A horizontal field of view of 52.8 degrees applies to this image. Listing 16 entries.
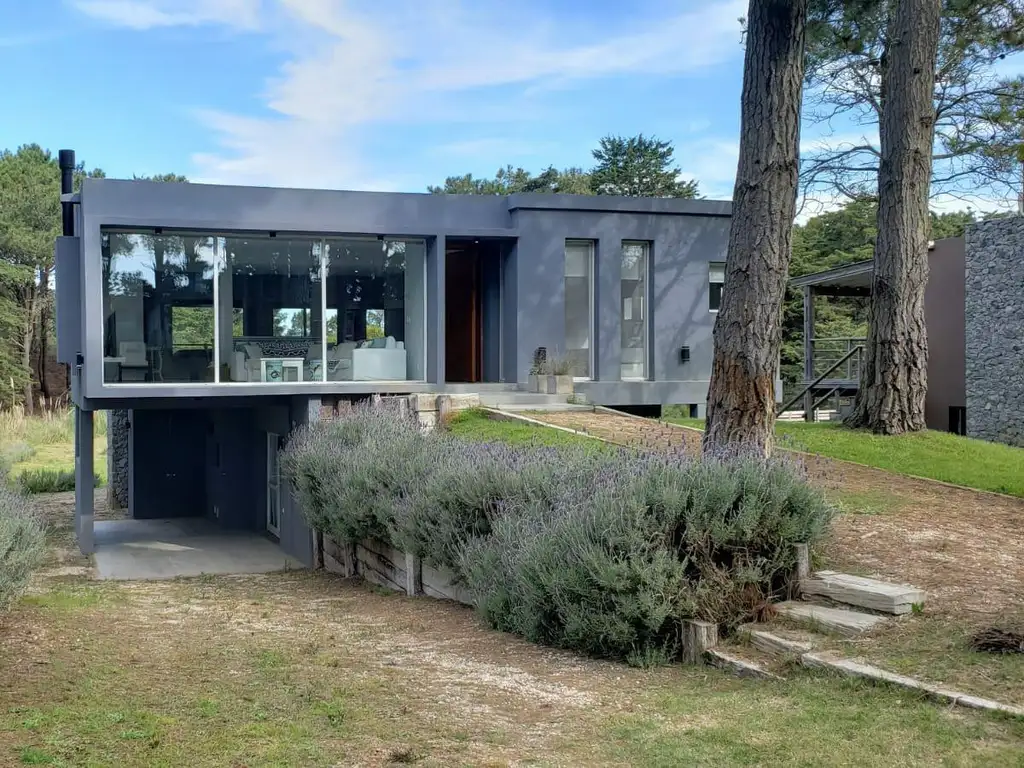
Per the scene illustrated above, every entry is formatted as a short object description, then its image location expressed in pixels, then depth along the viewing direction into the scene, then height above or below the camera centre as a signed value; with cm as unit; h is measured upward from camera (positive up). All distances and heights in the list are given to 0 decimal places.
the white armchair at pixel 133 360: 1407 -1
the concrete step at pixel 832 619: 591 -153
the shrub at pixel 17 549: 679 -134
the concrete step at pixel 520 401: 1499 -61
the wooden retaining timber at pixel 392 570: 884 -205
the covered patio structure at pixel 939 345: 2084 +32
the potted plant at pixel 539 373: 1631 -21
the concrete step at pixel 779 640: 571 -159
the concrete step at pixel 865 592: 613 -143
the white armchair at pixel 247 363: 1442 -5
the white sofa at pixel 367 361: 1483 -2
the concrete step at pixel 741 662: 554 -167
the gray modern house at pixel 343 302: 1415 +87
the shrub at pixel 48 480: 2225 -266
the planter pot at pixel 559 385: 1616 -40
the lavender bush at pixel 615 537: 614 -118
